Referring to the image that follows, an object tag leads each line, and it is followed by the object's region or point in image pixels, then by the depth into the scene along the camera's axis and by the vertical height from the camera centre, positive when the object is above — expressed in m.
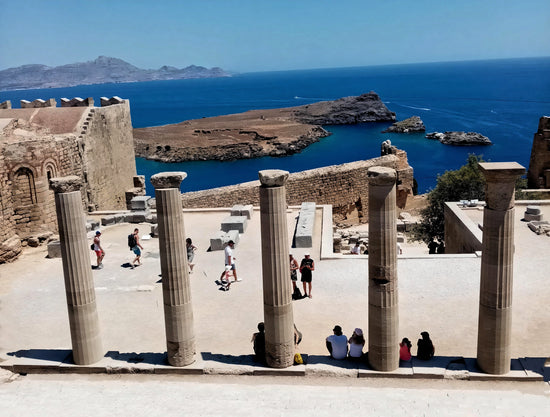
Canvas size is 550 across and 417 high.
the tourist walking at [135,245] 15.75 -4.22
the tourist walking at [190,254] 14.94 -4.38
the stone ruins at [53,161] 18.27 -2.61
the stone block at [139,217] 20.66 -4.55
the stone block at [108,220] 20.34 -4.55
